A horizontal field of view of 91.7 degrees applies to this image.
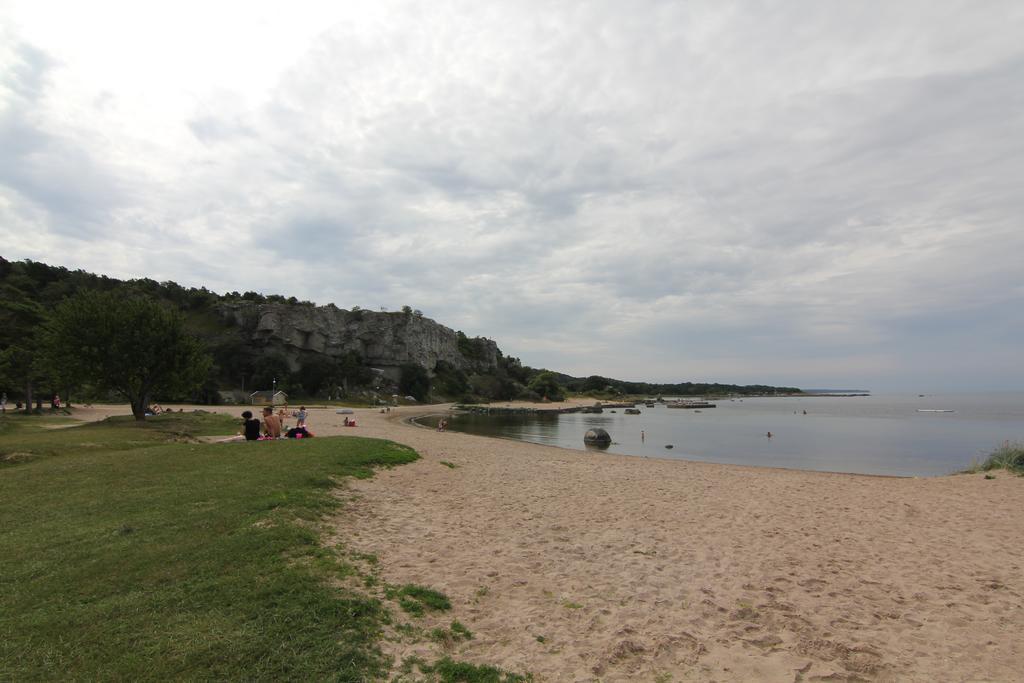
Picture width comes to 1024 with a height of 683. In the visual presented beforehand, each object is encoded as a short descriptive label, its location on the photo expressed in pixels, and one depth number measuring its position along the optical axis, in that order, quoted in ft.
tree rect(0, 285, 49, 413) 118.32
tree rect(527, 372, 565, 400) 467.52
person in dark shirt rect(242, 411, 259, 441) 62.80
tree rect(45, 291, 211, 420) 91.15
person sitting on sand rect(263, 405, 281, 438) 64.59
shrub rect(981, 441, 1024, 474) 69.82
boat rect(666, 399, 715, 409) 430.20
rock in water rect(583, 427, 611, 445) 131.23
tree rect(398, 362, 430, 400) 363.97
